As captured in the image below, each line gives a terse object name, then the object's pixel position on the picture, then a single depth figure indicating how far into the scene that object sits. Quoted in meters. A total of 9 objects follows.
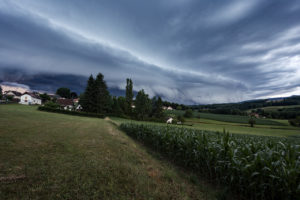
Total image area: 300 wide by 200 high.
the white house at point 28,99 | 61.78
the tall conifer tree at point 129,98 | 49.00
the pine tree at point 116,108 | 47.00
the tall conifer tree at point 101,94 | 37.96
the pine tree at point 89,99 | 37.00
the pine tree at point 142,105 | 49.22
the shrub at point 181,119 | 51.59
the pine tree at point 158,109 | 53.94
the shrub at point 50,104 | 36.41
